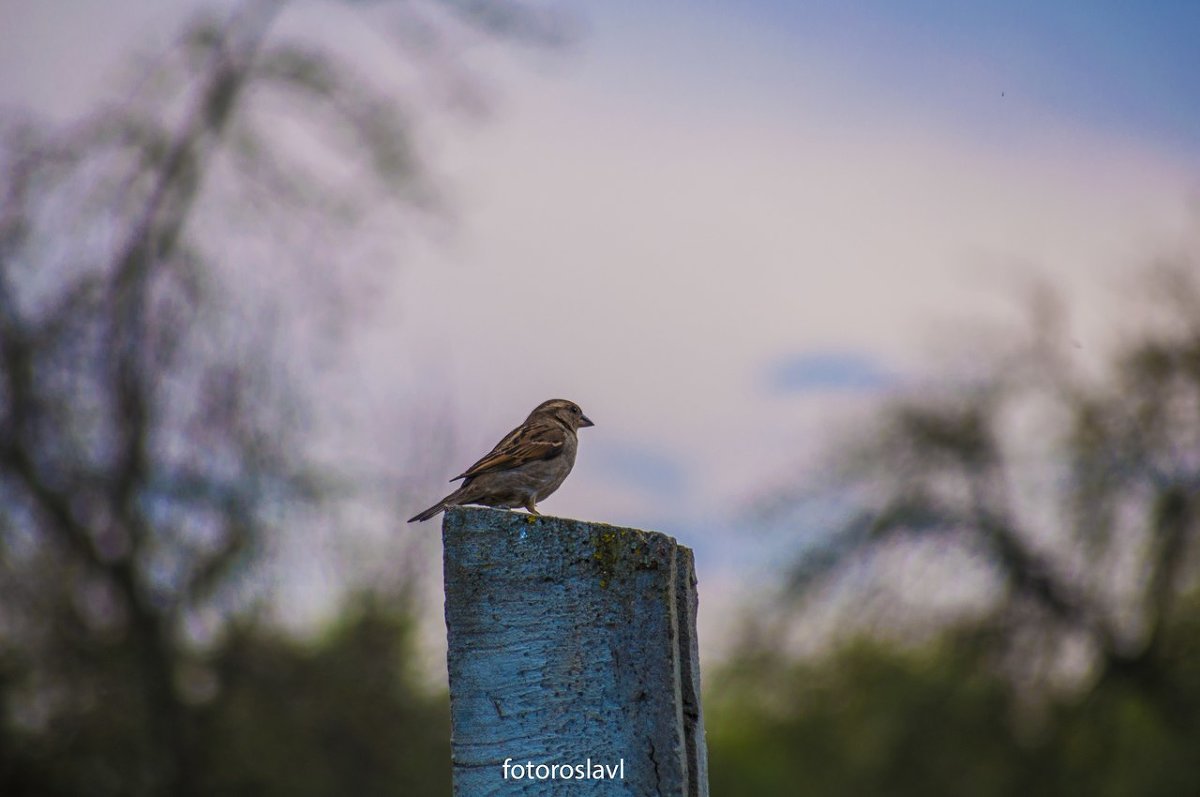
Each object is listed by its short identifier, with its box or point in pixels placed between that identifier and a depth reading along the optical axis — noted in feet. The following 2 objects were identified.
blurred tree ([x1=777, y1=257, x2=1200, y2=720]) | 100.48
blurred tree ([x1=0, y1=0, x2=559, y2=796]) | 92.38
